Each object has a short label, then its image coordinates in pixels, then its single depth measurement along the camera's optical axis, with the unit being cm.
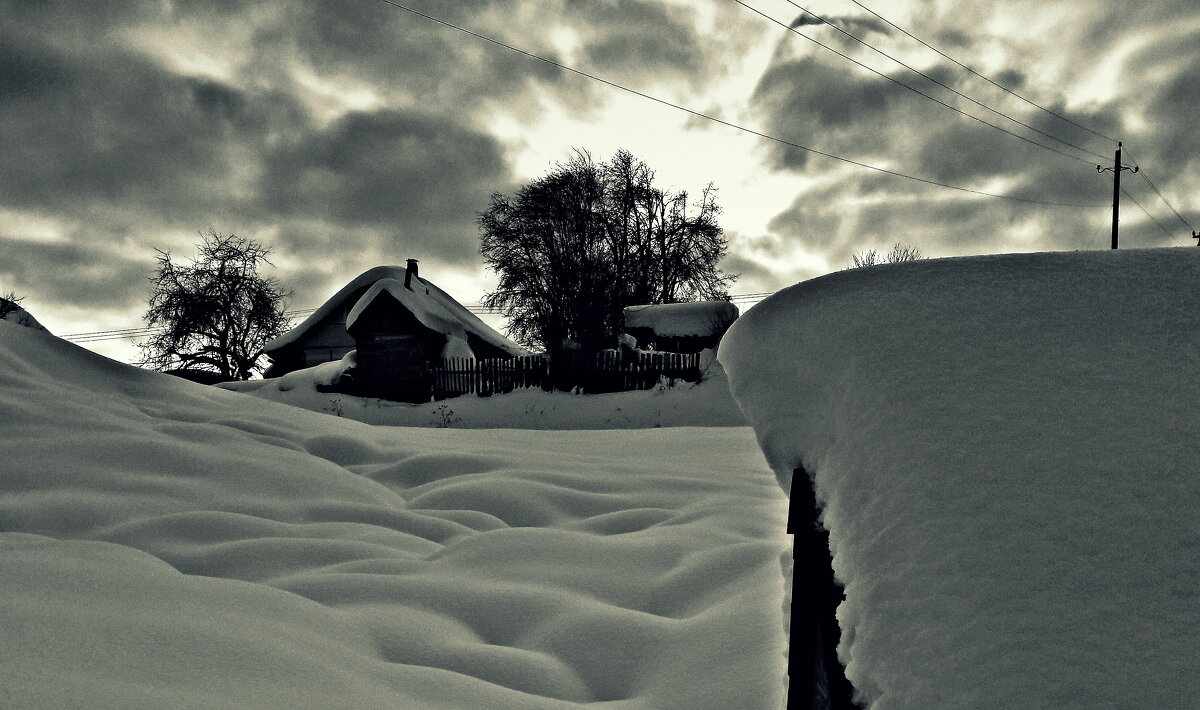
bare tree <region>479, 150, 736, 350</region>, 2412
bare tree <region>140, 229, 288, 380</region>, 2755
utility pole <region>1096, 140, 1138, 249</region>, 2174
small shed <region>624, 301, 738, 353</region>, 2280
